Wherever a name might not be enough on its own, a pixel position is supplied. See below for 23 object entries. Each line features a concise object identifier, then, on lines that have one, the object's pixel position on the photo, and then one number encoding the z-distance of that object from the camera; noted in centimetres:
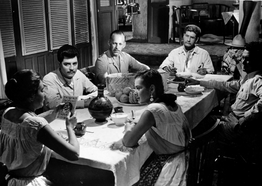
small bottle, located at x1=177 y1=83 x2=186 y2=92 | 347
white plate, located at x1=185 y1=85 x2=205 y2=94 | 336
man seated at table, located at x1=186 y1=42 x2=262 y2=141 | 298
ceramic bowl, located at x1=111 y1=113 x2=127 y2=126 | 242
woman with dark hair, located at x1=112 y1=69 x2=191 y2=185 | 206
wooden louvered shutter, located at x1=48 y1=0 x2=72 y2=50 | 500
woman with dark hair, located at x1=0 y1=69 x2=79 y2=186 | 182
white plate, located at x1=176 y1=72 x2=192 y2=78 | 393
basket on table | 314
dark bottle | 247
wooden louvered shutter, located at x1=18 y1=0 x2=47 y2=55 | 443
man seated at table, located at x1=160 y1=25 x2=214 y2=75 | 443
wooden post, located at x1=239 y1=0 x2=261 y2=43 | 550
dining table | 190
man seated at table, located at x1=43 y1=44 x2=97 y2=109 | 310
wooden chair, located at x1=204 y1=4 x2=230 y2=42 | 976
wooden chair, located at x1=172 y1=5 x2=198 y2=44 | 914
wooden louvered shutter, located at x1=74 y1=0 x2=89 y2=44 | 559
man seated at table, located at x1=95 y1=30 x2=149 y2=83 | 409
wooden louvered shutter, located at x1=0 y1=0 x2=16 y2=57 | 409
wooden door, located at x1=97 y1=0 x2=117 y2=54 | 607
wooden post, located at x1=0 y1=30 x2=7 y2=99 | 395
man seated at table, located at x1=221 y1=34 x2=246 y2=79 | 484
